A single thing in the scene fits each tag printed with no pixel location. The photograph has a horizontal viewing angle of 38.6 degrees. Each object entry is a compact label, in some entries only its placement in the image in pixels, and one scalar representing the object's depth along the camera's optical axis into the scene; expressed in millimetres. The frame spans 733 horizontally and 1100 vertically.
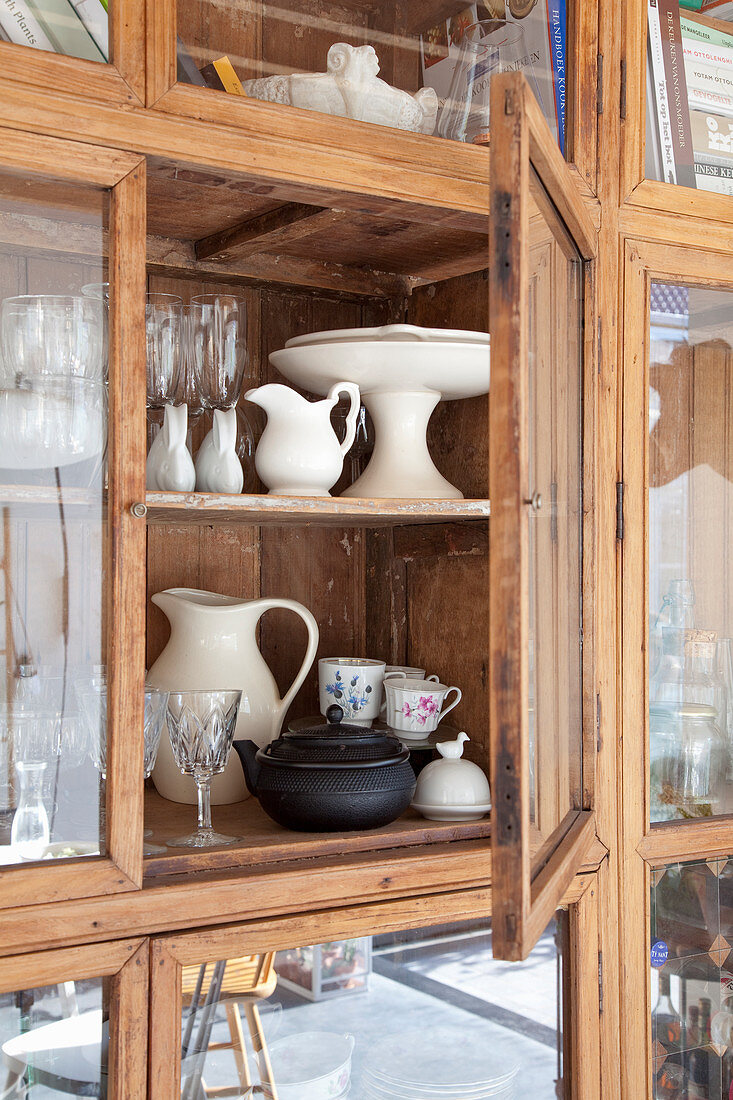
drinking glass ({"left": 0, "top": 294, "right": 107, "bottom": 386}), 1076
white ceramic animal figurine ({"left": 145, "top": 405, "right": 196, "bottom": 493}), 1224
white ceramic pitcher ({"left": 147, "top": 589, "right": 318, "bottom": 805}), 1392
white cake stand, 1342
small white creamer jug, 1315
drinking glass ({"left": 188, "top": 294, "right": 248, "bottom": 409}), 1293
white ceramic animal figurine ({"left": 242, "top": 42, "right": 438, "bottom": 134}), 1193
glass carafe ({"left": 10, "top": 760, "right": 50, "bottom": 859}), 1022
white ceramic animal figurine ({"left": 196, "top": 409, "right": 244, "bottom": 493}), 1277
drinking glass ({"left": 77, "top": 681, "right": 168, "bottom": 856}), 1052
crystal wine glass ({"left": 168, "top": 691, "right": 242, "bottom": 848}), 1211
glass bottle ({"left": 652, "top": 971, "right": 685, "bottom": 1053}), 1421
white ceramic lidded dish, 1331
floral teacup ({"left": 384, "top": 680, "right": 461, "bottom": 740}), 1438
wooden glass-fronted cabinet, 964
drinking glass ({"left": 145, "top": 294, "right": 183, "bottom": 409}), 1235
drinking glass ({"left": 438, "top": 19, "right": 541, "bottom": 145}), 1298
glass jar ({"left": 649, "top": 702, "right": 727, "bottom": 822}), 1424
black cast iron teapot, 1218
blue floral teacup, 1495
